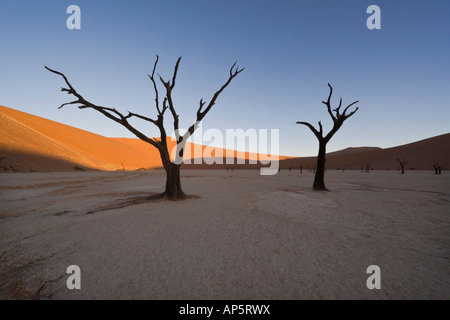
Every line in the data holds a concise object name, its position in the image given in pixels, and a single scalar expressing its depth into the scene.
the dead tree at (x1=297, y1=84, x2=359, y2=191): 10.49
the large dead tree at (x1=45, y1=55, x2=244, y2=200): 7.03
